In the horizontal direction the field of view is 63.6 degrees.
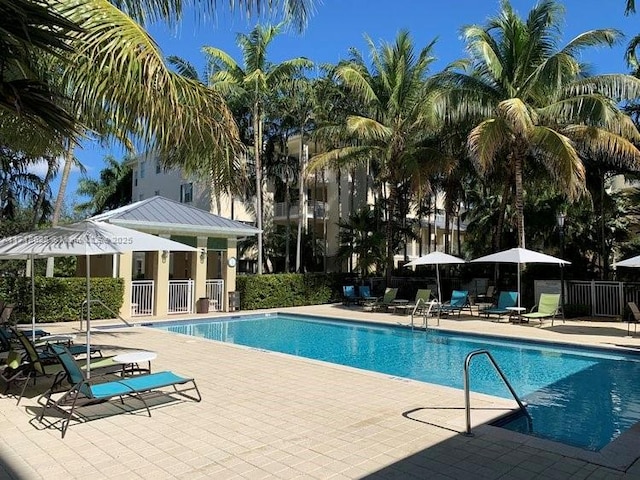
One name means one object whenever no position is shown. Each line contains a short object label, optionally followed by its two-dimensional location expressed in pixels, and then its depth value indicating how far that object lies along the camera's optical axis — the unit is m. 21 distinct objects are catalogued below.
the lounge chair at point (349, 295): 23.94
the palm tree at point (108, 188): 47.19
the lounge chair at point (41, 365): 7.25
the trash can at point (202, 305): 20.55
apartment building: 34.97
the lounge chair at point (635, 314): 13.63
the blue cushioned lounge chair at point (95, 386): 6.03
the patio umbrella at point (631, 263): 13.30
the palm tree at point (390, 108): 22.42
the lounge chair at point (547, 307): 16.45
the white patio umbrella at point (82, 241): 7.43
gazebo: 19.14
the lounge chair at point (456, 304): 19.06
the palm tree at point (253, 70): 24.05
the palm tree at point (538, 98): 17.67
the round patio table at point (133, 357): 7.15
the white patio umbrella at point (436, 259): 19.09
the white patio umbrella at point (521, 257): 16.77
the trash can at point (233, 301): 21.30
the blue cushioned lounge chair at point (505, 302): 18.25
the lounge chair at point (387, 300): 21.48
